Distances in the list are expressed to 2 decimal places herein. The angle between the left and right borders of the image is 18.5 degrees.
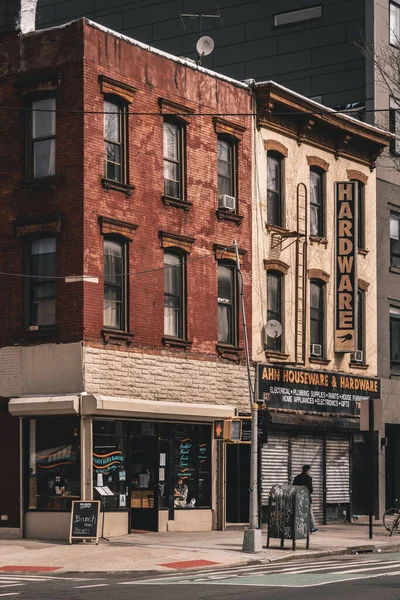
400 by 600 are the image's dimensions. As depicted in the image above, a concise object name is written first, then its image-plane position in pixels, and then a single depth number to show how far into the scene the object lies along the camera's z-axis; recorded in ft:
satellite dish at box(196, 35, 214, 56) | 110.73
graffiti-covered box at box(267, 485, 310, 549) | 88.84
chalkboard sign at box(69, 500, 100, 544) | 89.20
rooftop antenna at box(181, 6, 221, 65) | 110.73
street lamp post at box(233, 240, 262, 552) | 85.25
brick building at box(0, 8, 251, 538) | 94.17
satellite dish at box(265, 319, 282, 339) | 112.47
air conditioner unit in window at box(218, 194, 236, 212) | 108.58
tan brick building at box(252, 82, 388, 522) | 114.11
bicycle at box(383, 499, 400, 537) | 105.50
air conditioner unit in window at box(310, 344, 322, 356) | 120.37
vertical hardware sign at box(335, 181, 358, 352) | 121.60
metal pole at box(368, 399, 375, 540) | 99.71
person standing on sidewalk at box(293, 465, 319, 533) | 104.74
